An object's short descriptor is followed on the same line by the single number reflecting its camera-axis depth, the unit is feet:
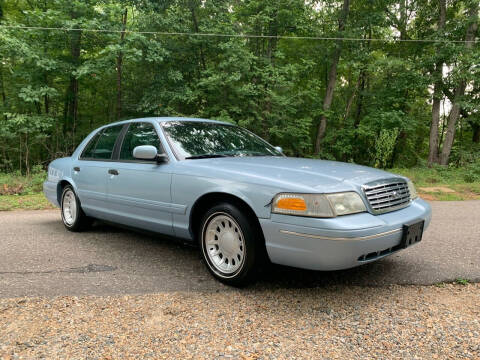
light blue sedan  8.10
